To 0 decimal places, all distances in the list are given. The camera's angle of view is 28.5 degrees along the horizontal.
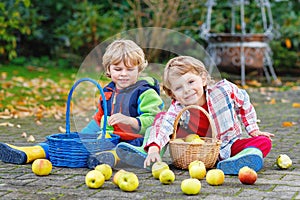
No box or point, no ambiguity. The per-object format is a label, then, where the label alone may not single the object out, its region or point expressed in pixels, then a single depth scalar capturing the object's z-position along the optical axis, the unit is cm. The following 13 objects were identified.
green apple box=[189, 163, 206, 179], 344
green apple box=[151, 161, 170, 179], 347
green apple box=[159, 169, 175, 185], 332
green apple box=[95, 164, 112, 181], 344
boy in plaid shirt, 377
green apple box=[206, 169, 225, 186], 329
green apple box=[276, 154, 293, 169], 370
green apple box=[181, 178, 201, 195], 308
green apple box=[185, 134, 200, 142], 379
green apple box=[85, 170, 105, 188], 323
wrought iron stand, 955
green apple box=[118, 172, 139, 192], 316
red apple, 328
